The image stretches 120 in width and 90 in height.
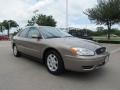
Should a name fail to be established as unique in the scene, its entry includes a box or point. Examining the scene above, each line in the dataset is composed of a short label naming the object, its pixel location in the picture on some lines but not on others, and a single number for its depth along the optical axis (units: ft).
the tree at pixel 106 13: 34.78
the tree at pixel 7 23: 136.83
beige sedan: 7.70
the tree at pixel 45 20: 72.80
